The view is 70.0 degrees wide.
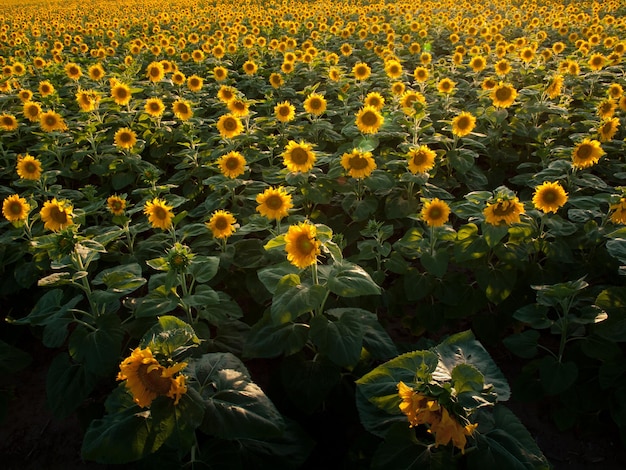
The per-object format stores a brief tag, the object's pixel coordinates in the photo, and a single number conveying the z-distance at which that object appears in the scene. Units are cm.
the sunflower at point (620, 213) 301
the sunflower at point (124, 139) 513
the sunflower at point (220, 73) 729
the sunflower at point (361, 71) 659
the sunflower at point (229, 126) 483
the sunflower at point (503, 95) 525
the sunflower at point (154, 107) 565
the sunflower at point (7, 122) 564
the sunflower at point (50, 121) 548
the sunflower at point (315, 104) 524
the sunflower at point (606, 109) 475
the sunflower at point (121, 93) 605
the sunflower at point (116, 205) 378
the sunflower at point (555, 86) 525
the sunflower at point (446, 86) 566
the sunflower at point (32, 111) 582
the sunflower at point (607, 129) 420
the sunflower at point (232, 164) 413
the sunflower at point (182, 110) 545
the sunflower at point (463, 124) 444
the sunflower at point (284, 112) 510
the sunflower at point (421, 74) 641
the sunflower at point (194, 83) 674
